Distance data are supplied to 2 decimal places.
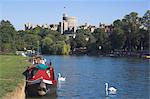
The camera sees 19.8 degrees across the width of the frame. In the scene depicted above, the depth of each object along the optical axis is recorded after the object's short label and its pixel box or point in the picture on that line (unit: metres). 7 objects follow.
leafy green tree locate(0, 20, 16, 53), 108.78
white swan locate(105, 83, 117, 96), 37.06
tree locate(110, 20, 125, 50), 150.62
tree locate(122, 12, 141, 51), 147.09
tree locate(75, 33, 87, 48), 193.12
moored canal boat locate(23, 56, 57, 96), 32.97
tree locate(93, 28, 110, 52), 164.50
